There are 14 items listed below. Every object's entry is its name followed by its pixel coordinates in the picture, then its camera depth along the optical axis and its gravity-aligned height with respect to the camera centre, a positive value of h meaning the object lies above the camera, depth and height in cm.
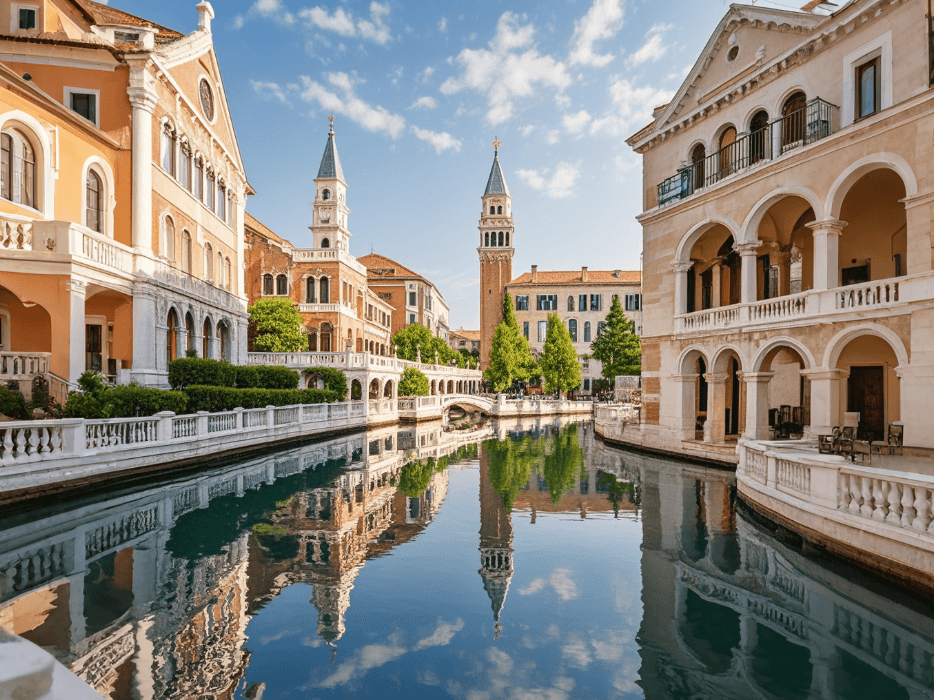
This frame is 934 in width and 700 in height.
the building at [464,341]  11138 +377
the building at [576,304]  6806 +694
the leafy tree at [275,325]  3541 +223
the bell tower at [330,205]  4697 +1333
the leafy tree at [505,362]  5200 -28
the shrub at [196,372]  1909 -46
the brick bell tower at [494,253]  7088 +1422
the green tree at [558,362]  5016 -27
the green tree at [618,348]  4559 +91
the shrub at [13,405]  1210 -101
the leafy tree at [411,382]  3769 -163
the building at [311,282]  4159 +599
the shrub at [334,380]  2906 -110
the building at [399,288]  6494 +850
